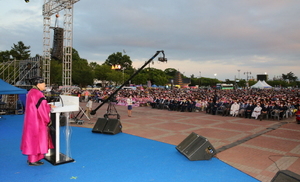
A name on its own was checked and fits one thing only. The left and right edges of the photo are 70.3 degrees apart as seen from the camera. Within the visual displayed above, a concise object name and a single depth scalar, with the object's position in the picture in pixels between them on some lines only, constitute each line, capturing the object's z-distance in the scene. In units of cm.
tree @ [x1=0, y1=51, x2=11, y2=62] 5303
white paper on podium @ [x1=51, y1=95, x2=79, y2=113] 525
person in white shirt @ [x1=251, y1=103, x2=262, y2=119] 1487
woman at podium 512
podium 536
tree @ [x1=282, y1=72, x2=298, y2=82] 17300
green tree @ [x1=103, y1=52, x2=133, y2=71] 9413
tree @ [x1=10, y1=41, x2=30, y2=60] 5872
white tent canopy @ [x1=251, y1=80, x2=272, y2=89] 5911
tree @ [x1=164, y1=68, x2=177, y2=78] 13588
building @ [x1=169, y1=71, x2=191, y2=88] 11368
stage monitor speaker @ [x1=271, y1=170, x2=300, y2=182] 269
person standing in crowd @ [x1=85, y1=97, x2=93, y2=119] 1379
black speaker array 2219
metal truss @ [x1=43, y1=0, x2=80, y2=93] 2031
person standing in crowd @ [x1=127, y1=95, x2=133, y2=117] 1526
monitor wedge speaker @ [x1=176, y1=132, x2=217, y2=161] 606
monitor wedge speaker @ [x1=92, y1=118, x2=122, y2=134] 927
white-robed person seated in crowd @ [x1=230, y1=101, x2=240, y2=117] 1631
